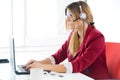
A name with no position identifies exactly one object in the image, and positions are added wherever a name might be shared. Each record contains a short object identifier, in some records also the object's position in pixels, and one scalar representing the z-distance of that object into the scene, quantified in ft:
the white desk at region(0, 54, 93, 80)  6.36
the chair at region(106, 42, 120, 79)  7.44
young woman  7.25
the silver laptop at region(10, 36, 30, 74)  6.82
